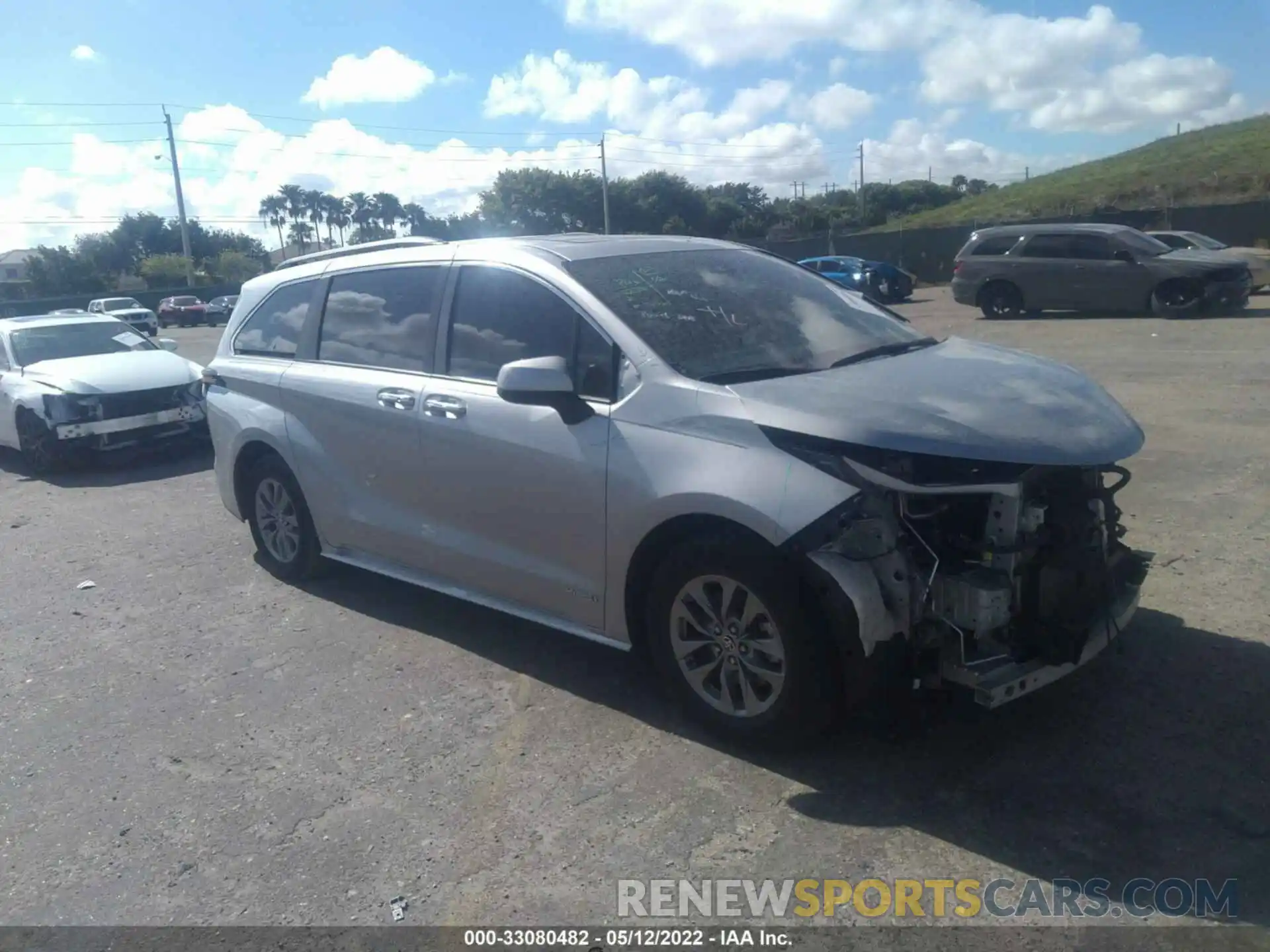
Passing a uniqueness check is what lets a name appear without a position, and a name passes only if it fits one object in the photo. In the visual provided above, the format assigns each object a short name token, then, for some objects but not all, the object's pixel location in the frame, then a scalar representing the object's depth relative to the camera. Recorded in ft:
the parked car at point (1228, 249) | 67.82
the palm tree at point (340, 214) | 313.94
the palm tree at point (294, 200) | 332.19
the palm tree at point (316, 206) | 333.42
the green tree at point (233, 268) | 270.67
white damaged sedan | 34.65
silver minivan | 12.25
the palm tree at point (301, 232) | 330.95
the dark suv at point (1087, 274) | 61.00
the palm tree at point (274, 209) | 330.54
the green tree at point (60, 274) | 241.76
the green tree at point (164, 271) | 255.70
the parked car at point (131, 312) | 134.10
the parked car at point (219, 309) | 157.79
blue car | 93.71
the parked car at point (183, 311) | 165.48
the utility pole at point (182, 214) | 203.92
